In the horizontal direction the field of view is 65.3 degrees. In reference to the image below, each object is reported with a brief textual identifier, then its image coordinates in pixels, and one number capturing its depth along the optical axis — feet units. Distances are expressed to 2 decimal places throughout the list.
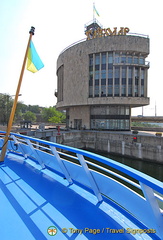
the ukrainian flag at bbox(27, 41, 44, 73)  16.40
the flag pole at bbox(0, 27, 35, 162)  15.07
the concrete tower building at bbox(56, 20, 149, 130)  86.84
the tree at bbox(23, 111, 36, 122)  202.67
